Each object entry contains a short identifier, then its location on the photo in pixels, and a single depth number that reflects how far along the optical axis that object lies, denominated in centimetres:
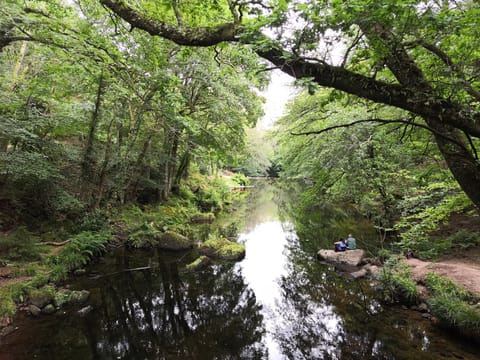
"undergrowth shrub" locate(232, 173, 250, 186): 3377
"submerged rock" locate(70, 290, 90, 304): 645
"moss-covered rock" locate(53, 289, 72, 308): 617
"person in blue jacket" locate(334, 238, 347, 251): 1034
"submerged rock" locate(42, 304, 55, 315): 587
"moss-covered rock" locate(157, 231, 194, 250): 1116
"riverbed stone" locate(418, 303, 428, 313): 642
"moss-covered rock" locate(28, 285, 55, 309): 603
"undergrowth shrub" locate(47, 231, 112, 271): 790
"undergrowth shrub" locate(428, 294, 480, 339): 527
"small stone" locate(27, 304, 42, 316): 577
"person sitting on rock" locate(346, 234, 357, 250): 1038
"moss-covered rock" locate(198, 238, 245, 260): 1034
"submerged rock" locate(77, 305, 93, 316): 609
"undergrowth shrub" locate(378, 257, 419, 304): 683
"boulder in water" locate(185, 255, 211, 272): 913
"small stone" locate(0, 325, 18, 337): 504
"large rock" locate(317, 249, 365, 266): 963
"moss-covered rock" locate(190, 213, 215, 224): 1648
